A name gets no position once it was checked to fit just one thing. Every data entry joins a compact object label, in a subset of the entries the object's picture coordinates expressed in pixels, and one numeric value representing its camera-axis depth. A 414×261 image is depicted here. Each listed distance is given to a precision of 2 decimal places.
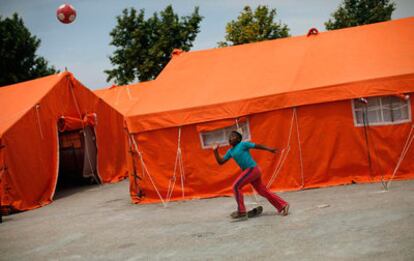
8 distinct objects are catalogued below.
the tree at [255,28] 36.53
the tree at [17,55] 34.97
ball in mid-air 13.84
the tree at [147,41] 34.53
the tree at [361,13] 42.19
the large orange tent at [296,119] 11.44
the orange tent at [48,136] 14.35
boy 8.92
